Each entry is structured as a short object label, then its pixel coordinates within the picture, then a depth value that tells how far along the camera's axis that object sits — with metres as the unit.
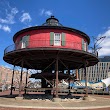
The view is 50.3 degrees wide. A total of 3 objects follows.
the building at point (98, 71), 104.02
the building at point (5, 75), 68.32
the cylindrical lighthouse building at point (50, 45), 13.63
